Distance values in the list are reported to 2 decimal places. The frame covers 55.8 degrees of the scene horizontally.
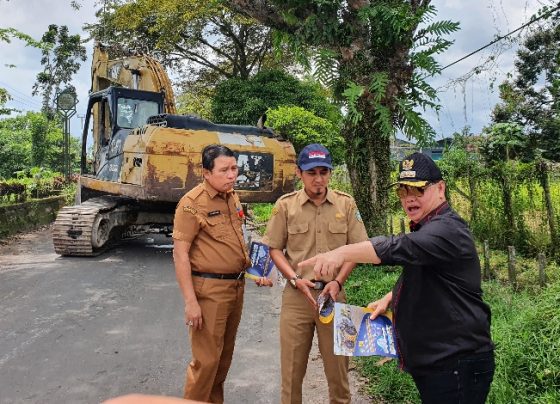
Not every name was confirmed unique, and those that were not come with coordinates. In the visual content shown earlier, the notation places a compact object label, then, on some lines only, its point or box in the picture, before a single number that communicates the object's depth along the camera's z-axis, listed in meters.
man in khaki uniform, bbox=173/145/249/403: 3.33
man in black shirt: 2.04
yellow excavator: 9.14
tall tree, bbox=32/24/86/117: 40.22
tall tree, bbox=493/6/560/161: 19.23
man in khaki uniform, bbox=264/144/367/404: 3.17
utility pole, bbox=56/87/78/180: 18.92
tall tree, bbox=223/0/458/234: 7.10
